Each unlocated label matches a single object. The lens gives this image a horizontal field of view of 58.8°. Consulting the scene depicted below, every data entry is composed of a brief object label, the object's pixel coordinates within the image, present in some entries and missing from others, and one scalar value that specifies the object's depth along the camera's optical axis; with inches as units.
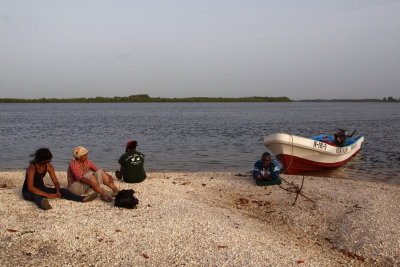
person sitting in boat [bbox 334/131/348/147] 631.9
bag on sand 288.7
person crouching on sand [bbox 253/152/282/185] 406.3
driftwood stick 341.1
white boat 528.7
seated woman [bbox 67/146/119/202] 314.8
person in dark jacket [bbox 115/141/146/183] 382.0
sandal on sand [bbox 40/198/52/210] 277.1
